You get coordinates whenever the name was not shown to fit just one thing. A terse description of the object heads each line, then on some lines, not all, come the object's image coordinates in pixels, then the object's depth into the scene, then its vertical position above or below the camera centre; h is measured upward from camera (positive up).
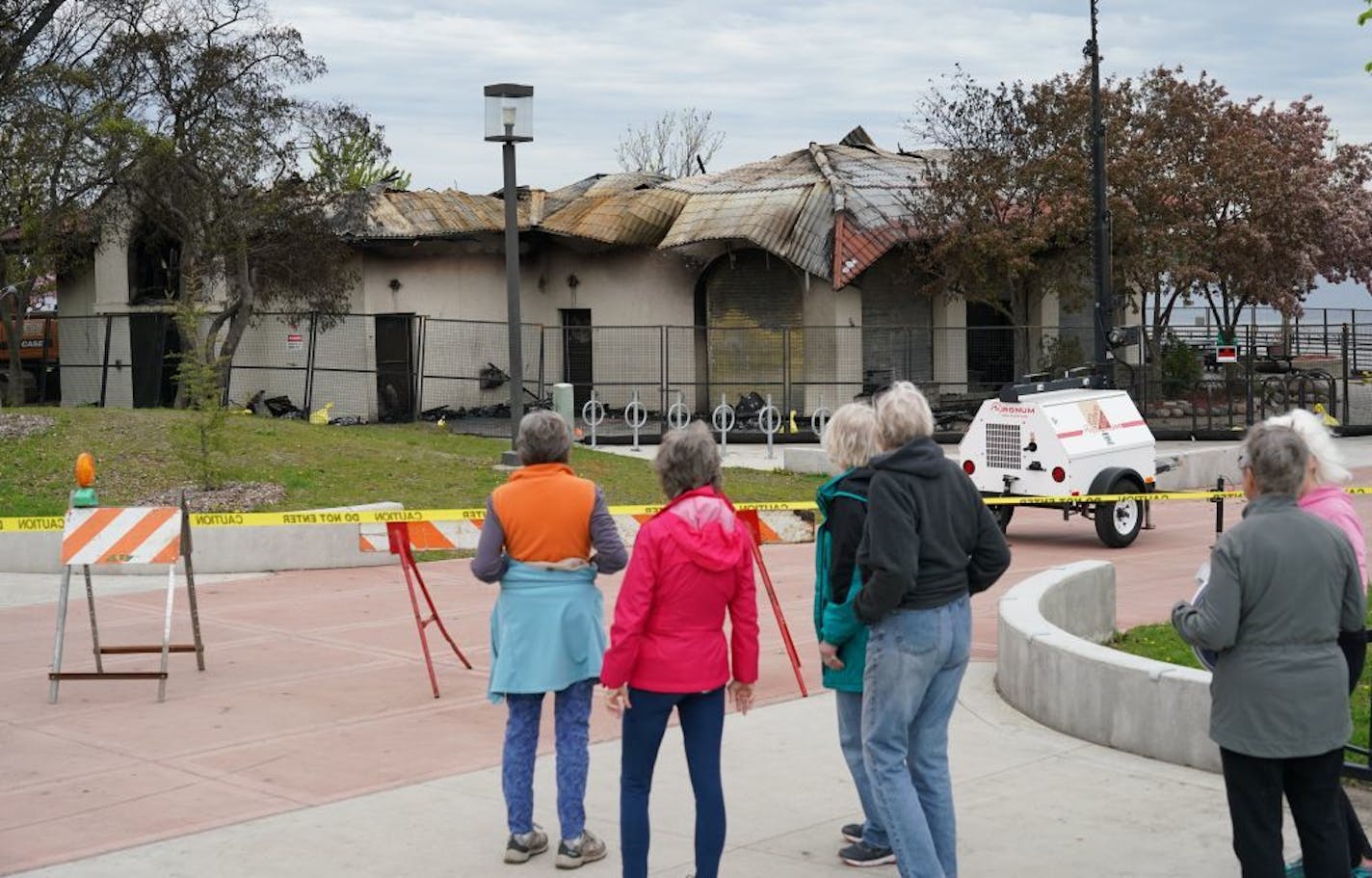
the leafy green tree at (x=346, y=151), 29.53 +4.18
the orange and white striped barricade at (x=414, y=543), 9.50 -0.97
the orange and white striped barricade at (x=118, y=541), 9.26 -0.89
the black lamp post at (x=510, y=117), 18.08 +2.86
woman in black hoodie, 5.39 -0.79
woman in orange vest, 6.25 -0.89
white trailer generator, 16.17 -0.78
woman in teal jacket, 5.76 -0.68
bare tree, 71.62 +9.64
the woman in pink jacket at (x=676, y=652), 5.50 -0.91
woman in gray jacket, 4.86 -0.84
